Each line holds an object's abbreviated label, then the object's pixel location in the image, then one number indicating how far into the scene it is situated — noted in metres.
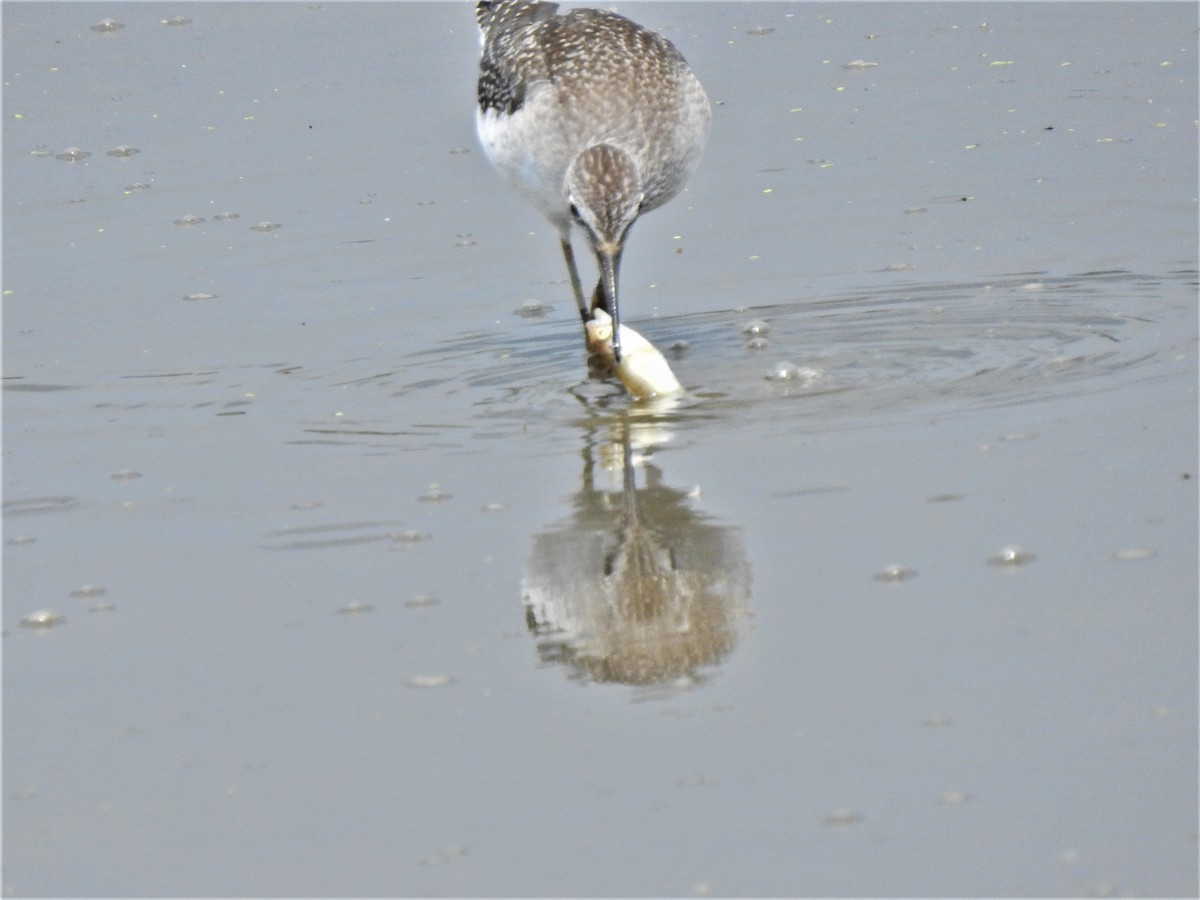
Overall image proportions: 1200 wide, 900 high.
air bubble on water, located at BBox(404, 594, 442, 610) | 10.03
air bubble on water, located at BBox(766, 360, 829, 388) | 13.66
